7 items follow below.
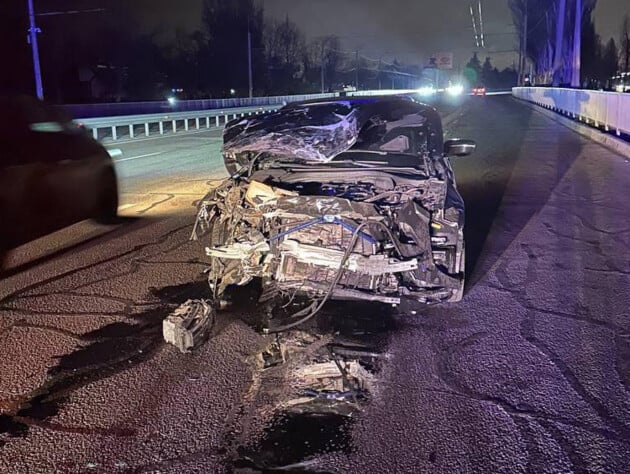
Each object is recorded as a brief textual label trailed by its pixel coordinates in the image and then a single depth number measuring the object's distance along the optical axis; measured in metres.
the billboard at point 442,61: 121.81
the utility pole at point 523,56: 71.10
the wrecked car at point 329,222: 5.02
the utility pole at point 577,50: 33.31
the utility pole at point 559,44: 43.69
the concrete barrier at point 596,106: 18.09
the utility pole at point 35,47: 32.19
